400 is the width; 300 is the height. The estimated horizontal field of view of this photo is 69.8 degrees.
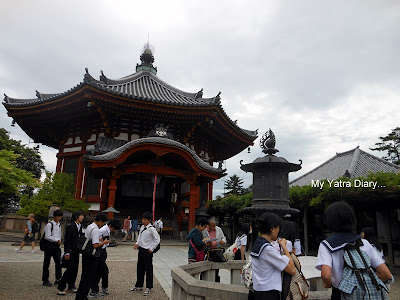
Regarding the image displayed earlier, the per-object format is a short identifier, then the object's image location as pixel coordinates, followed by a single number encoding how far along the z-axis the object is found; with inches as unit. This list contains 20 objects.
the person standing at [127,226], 587.3
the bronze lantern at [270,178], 247.6
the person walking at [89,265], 195.2
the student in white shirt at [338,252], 93.2
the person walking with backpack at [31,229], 442.0
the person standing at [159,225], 563.6
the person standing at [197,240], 217.8
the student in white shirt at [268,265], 105.5
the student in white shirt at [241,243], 246.1
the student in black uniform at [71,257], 227.3
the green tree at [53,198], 526.0
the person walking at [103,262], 217.0
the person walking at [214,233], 231.8
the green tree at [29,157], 1093.4
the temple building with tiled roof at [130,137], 591.5
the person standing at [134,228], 589.3
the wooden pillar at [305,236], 538.7
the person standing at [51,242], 249.4
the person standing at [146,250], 235.9
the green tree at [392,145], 1279.5
